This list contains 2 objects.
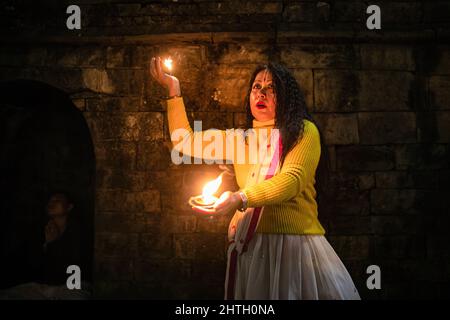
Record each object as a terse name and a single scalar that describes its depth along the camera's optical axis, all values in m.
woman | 1.83
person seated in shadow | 3.54
